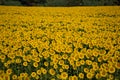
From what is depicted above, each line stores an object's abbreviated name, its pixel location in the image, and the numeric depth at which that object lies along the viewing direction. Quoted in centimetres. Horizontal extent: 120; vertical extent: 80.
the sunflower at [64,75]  516
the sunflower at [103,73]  512
